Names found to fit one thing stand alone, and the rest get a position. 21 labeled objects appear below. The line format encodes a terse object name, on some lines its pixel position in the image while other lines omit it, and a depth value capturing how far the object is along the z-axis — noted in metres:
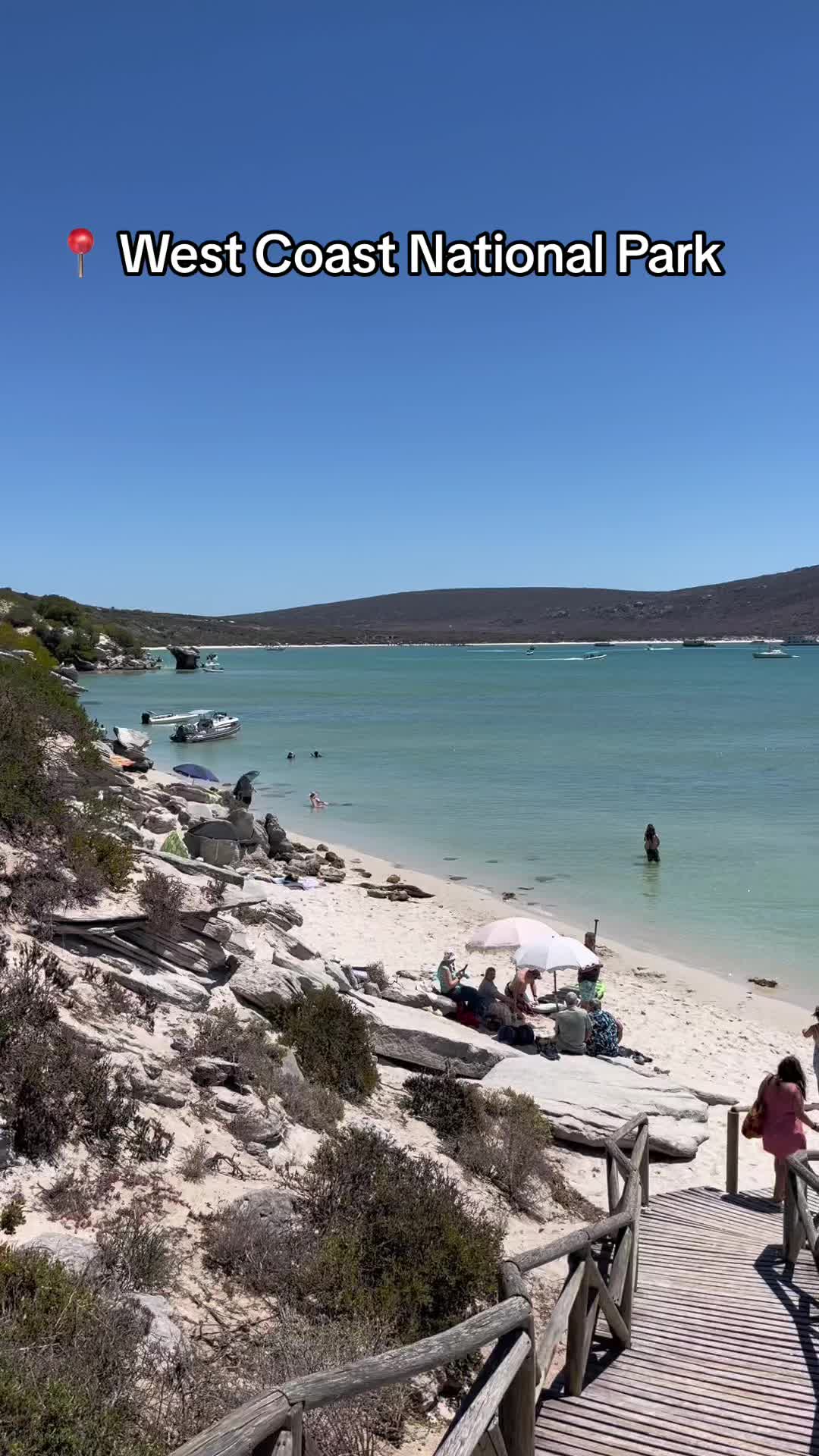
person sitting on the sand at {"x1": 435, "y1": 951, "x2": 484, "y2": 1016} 14.44
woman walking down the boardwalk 8.48
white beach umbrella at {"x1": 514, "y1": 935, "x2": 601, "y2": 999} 15.45
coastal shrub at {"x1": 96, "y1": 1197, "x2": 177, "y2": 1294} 5.25
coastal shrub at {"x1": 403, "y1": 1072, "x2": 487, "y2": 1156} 9.12
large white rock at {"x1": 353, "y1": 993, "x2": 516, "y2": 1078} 10.81
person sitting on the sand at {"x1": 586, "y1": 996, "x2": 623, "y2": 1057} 13.48
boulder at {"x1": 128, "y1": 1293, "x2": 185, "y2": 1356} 4.81
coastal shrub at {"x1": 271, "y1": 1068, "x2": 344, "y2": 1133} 8.05
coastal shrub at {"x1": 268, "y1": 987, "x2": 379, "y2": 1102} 9.16
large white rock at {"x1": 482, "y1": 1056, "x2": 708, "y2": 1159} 10.34
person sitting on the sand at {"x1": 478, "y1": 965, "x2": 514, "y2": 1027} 14.16
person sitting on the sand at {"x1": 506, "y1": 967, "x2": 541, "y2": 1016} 15.30
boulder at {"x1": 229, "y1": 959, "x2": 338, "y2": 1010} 9.84
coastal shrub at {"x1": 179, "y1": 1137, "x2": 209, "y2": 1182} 6.53
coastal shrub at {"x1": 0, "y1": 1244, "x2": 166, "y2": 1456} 3.64
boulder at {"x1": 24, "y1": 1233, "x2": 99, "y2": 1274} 5.07
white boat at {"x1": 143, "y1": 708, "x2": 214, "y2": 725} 62.41
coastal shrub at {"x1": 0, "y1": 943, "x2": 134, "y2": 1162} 6.12
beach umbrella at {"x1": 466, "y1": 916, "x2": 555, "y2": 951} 16.02
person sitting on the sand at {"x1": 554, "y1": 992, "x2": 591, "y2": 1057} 13.07
